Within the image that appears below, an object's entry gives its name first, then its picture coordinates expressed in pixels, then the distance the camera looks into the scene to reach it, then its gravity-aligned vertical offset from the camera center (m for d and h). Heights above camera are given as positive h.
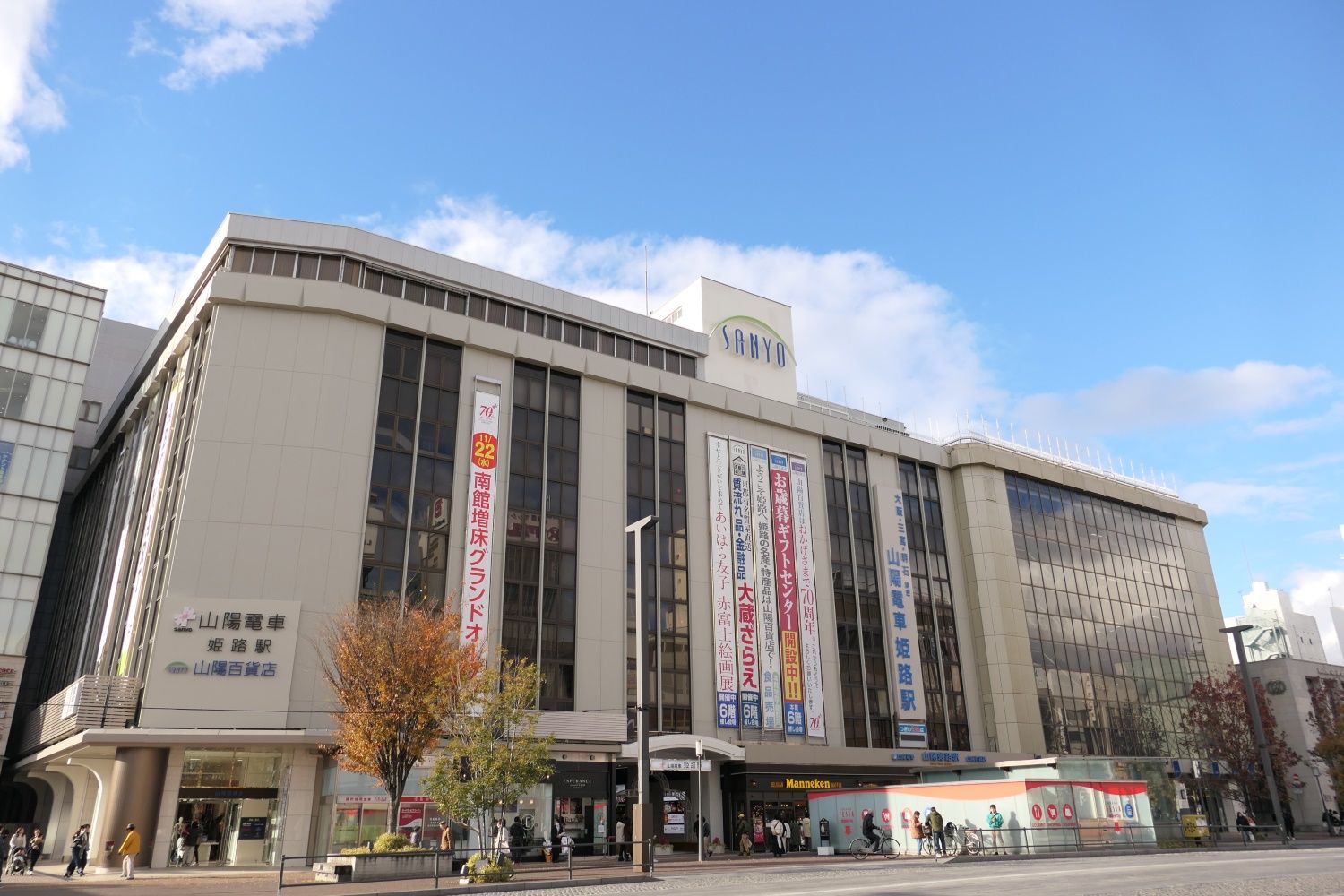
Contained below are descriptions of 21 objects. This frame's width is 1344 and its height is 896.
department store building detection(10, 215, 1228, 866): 35.22 +11.36
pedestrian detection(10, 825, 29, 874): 38.69 -1.07
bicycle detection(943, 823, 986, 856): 33.25 -1.40
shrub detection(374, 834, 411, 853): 27.17 -0.93
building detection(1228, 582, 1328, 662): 121.50 +21.68
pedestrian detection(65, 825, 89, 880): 31.89 -1.22
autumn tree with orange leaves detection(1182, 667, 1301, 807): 57.75 +3.56
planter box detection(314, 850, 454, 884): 25.42 -1.52
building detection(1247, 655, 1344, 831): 66.62 +5.96
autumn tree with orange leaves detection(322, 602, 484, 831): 30.33 +3.74
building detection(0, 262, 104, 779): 52.81 +22.63
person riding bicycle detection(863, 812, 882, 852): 36.53 -1.17
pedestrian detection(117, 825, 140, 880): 28.95 -1.07
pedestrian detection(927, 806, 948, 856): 33.72 -1.07
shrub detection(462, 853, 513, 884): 24.55 -1.53
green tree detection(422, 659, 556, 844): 28.28 +1.50
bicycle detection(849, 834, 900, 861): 35.75 -1.73
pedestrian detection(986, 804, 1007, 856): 33.38 -0.88
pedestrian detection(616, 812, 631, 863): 32.49 -1.36
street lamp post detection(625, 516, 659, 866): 26.02 +0.80
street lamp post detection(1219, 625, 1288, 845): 40.47 +2.79
